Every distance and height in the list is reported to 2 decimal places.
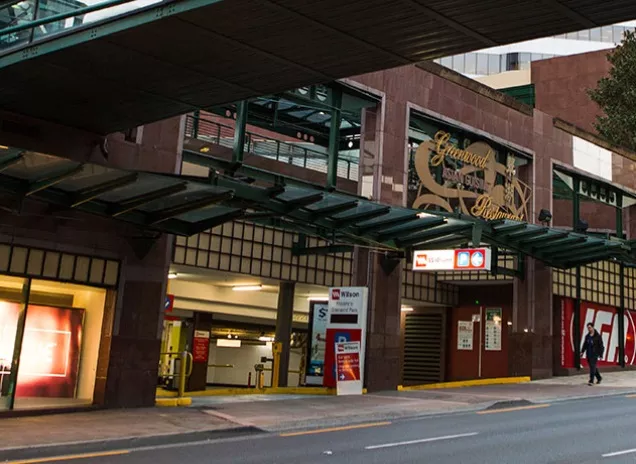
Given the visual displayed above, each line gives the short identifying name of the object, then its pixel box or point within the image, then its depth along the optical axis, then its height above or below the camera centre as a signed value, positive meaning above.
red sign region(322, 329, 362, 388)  19.39 +0.58
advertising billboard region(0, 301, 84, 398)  15.66 -0.13
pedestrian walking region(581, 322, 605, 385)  22.56 +1.04
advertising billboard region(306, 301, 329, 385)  20.59 +0.62
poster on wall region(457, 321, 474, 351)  28.08 +1.46
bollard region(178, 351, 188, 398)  16.61 -0.42
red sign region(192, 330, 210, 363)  21.23 +0.29
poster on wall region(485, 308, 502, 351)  27.34 +1.70
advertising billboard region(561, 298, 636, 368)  27.22 +2.06
